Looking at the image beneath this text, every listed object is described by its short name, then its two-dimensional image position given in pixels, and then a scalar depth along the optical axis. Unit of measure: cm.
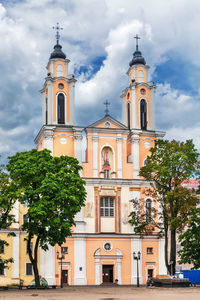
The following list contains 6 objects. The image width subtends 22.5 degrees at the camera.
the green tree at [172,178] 4275
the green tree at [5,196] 3953
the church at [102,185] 5300
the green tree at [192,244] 4566
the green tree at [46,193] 4053
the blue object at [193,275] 6069
